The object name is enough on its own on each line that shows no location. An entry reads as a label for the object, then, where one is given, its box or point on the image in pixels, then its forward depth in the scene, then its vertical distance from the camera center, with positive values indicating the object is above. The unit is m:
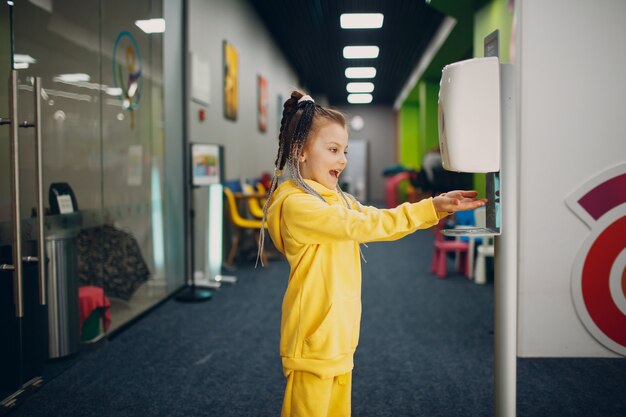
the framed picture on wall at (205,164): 4.29 +0.15
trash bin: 2.67 -0.52
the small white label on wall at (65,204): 2.80 -0.11
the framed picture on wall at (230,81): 5.82 +1.14
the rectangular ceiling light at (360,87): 11.24 +2.08
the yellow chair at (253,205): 6.06 -0.26
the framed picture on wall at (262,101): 7.72 +1.20
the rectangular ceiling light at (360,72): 7.54 +1.68
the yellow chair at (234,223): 5.35 -0.40
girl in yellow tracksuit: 1.38 -0.20
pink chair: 5.08 -0.70
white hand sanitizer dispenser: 1.30 +0.16
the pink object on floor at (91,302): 2.97 -0.67
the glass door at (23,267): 2.24 -0.38
